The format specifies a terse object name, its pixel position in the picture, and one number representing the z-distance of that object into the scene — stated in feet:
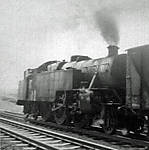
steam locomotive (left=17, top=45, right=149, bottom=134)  27.78
